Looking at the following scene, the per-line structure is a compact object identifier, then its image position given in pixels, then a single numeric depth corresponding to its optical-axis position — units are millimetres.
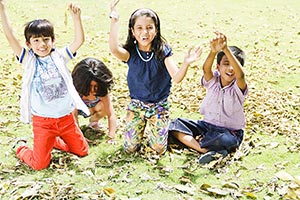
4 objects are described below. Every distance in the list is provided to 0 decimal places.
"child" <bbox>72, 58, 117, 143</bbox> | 5027
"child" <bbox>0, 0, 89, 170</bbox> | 4227
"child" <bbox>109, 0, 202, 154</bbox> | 4465
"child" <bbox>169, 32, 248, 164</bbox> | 4551
